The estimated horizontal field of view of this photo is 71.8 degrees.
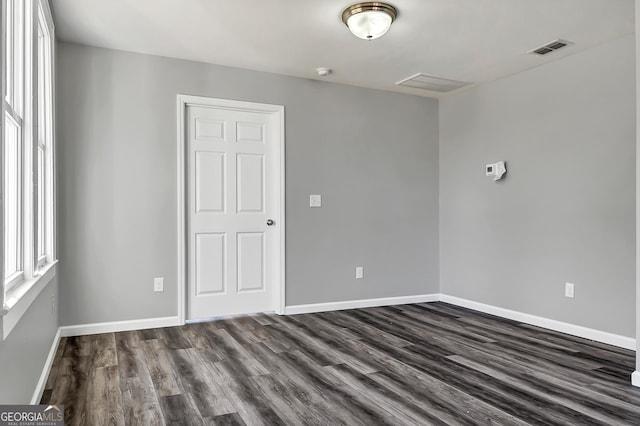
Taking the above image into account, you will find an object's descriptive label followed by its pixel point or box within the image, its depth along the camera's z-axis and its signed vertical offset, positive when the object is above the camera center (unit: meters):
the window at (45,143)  2.90 +0.46
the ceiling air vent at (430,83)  4.51 +1.33
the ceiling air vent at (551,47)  3.53 +1.33
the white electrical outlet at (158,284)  3.95 -0.67
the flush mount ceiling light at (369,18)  2.92 +1.30
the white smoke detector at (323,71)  4.25 +1.34
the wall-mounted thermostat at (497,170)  4.41 +0.39
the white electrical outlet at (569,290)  3.80 -0.70
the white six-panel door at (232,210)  4.19 -0.01
